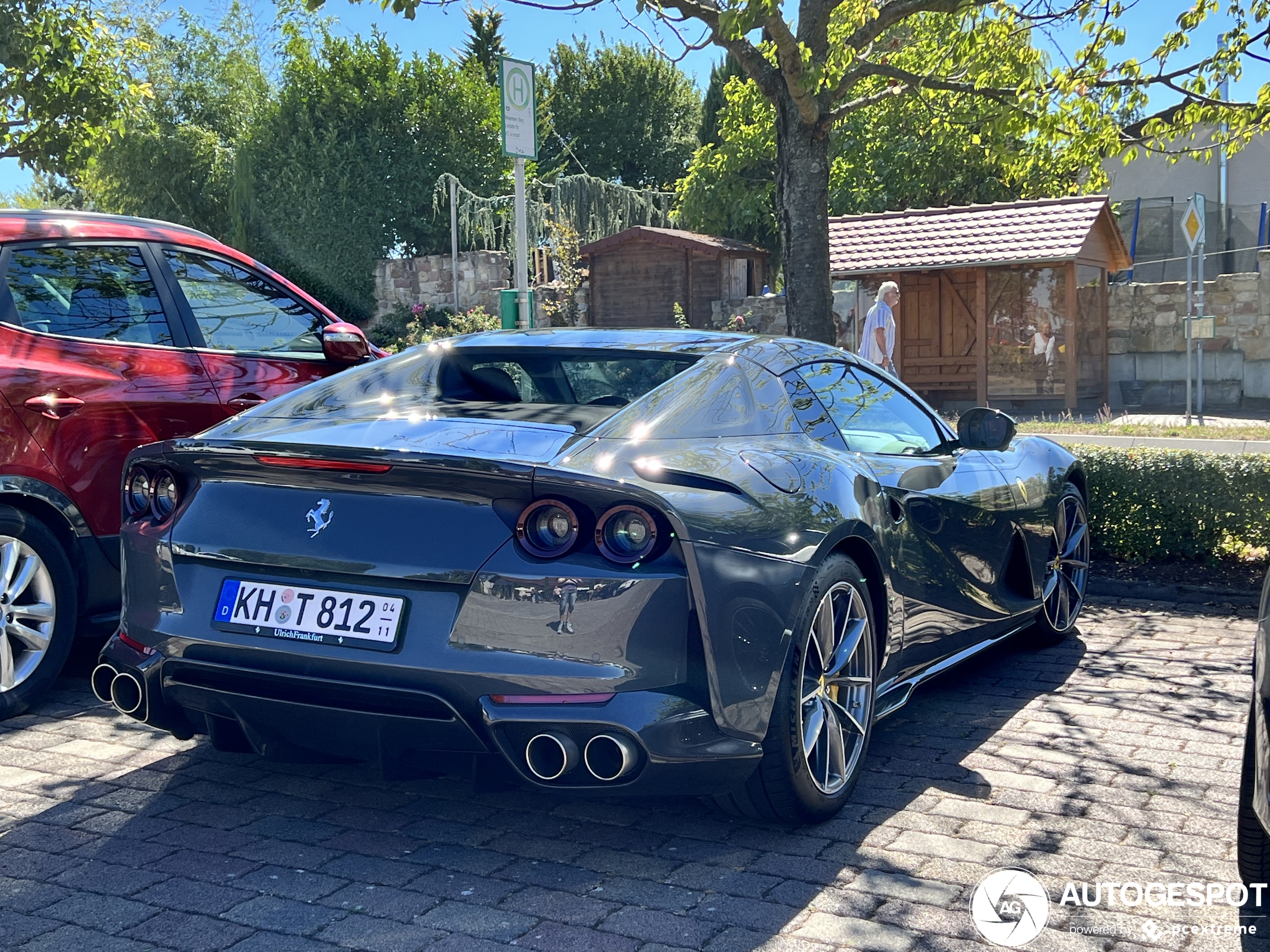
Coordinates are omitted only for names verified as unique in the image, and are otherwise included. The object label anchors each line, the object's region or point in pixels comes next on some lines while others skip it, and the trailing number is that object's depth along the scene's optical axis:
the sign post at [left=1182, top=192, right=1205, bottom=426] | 16.41
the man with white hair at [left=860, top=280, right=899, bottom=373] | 13.07
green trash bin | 10.27
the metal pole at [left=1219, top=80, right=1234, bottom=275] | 33.28
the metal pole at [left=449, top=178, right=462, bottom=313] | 31.95
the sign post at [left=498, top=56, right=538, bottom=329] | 10.05
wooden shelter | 21.14
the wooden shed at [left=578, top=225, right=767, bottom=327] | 31.02
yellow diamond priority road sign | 16.41
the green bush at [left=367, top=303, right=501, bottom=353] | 28.22
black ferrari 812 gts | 3.14
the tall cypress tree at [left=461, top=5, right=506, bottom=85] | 53.67
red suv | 4.81
